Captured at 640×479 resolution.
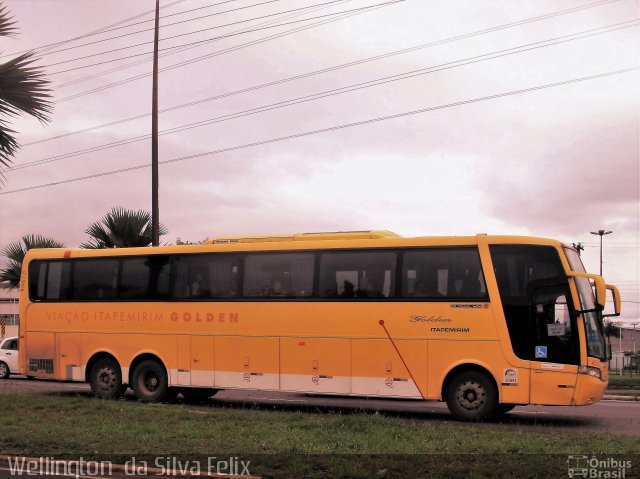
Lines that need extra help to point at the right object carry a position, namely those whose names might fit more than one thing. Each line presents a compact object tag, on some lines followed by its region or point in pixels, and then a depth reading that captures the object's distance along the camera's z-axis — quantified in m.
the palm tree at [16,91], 15.52
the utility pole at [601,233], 82.50
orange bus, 15.99
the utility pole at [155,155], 27.90
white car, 30.20
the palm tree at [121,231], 26.25
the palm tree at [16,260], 28.23
